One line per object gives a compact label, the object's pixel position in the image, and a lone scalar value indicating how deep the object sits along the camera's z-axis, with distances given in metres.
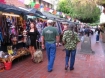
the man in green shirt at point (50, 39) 3.48
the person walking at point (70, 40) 3.53
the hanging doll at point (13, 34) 4.48
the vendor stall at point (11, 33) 4.00
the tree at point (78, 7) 13.60
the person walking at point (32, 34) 4.48
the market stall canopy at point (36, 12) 5.29
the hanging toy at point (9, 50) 4.22
